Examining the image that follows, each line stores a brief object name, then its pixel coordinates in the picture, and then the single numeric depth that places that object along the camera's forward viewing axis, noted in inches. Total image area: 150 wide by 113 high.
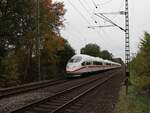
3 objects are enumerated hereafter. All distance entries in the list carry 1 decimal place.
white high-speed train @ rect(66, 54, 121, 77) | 1505.9
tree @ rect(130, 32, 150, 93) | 735.7
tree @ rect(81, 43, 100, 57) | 3796.0
